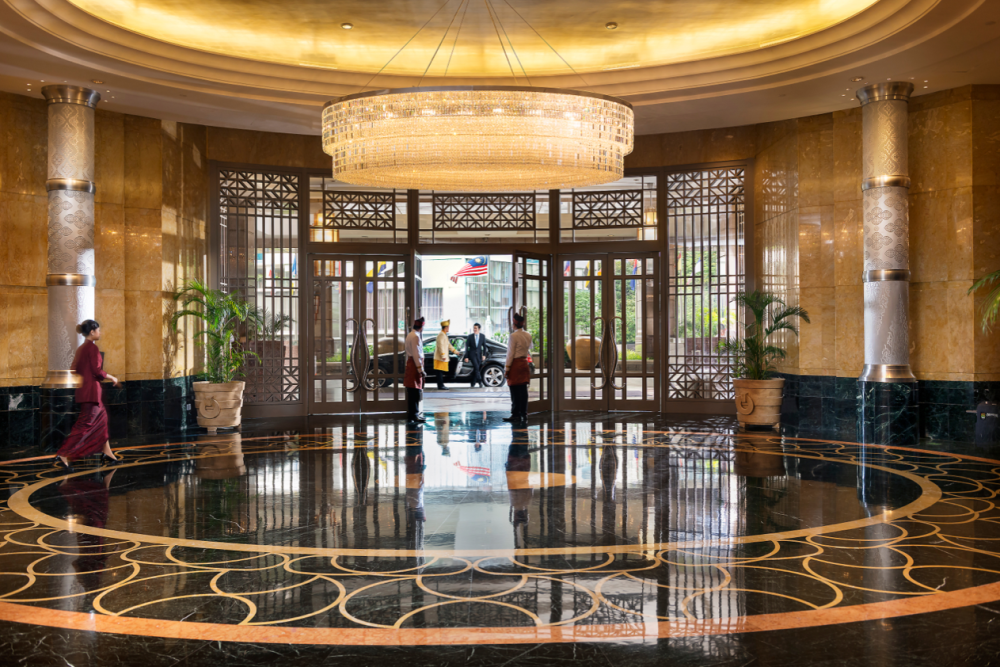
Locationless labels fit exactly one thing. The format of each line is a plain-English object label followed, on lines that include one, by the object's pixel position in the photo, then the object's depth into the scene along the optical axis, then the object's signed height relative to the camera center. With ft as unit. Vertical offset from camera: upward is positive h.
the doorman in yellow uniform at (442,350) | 50.88 -0.31
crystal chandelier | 21.11 +5.59
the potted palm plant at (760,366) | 31.99 -0.93
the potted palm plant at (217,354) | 32.81 -0.31
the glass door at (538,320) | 38.14 +1.13
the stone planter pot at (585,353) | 39.16 -0.43
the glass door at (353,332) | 37.76 +0.62
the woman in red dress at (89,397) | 23.82 -1.44
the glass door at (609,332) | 38.47 +0.53
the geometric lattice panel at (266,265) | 36.81 +3.62
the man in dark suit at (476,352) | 52.44 -0.46
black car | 52.19 -1.26
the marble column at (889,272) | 28.30 +2.39
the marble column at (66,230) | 27.96 +4.00
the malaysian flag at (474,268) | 65.62 +6.05
